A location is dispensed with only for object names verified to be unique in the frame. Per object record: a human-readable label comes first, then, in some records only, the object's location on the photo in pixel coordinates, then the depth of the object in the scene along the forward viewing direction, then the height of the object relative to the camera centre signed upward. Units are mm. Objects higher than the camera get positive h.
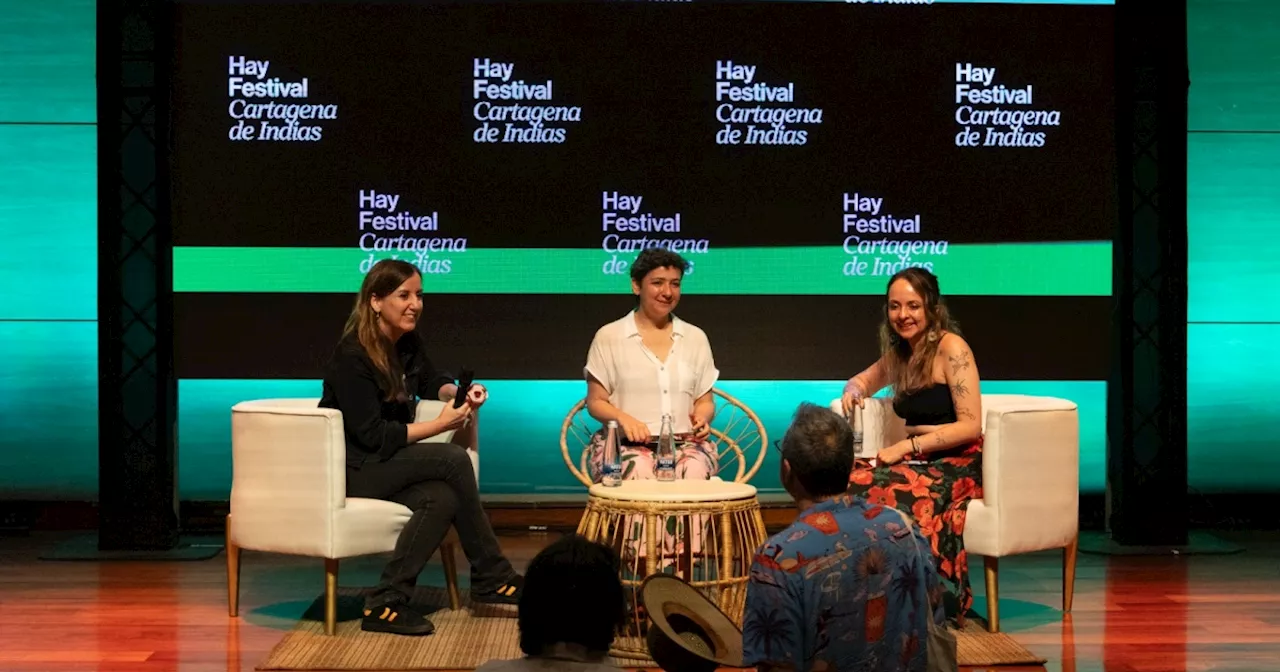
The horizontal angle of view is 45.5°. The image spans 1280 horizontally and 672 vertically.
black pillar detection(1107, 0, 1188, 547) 6965 +226
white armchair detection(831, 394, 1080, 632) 5270 -555
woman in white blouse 5766 -163
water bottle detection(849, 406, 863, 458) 5465 -350
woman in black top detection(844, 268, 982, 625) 5230 -371
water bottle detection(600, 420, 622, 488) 5105 -449
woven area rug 4754 -1046
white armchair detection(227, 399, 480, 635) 5160 -582
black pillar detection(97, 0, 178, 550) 6742 +180
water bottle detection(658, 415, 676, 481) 5137 -447
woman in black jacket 5184 -455
